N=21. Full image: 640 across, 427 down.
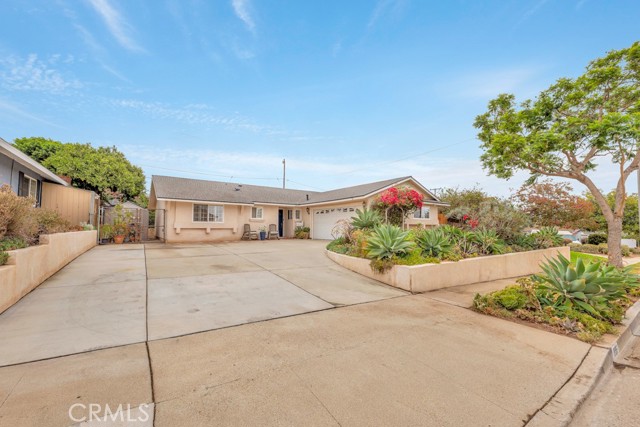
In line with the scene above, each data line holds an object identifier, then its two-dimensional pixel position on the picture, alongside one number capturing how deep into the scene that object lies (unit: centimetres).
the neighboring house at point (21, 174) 703
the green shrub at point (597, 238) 2198
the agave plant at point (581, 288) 479
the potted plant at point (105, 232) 1431
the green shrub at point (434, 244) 799
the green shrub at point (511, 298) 508
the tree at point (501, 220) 1073
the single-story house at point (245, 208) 1612
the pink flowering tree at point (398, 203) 1159
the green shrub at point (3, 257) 438
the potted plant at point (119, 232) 1447
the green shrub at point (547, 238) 1165
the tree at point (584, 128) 921
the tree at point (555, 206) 1895
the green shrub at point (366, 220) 1097
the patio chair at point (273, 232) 1905
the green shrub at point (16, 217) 496
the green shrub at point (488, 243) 920
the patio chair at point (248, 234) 1792
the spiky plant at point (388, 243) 771
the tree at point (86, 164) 2177
